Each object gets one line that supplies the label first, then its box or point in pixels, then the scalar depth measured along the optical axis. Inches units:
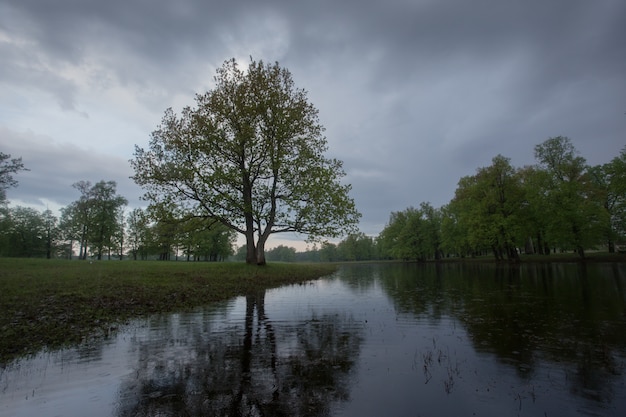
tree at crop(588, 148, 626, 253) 1967.3
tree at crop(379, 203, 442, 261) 3836.1
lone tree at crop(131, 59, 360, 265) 1200.8
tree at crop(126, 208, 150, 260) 3886.8
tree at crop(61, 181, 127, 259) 2859.3
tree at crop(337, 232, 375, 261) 6491.1
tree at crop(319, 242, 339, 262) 7474.9
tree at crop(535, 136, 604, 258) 1969.7
